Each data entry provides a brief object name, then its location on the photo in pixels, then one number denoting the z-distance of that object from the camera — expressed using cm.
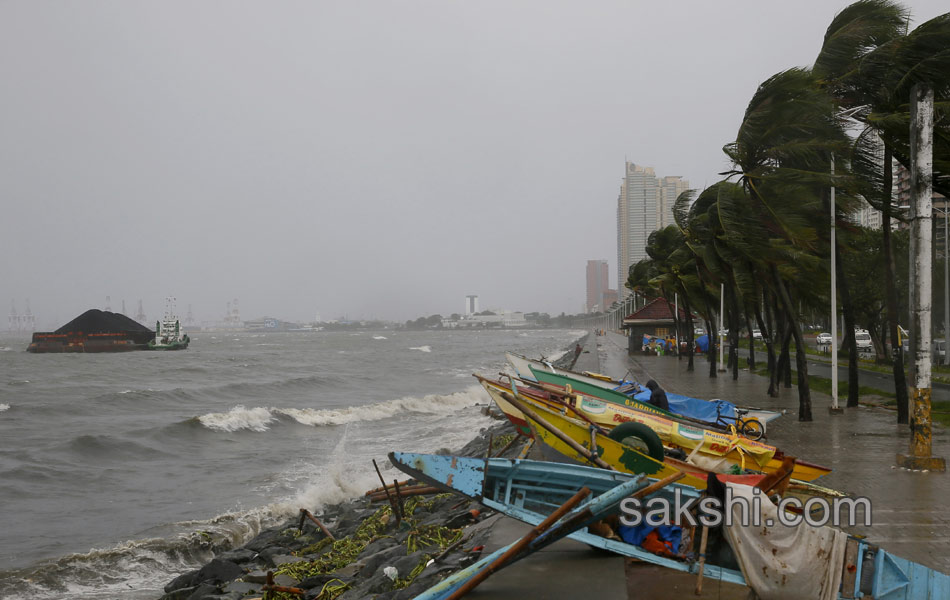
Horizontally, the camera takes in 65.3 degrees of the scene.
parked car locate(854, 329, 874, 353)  4666
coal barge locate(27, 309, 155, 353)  9962
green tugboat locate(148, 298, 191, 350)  10169
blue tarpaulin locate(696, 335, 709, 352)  4691
